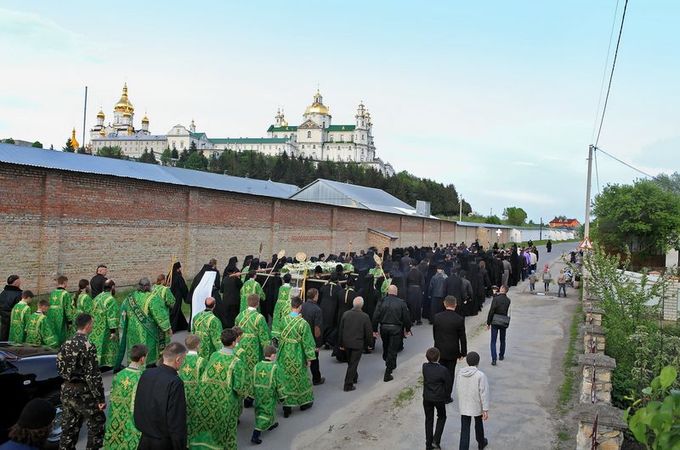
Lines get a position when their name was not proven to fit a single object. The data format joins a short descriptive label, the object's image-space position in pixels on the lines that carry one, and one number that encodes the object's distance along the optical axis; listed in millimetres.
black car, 6465
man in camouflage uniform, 6059
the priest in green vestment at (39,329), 8953
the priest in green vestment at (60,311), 9617
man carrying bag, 11133
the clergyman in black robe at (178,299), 12766
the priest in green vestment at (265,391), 7285
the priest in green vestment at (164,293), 9673
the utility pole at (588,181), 27291
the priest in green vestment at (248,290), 11281
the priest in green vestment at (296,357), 8344
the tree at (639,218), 33250
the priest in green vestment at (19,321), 8977
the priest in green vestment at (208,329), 8344
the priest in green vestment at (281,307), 10508
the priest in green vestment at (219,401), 6113
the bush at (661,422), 2148
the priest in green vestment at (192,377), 6121
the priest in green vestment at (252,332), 8555
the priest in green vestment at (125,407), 5797
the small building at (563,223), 149625
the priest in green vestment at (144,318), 9148
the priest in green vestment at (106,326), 9523
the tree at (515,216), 117662
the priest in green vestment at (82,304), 9758
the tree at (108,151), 111525
